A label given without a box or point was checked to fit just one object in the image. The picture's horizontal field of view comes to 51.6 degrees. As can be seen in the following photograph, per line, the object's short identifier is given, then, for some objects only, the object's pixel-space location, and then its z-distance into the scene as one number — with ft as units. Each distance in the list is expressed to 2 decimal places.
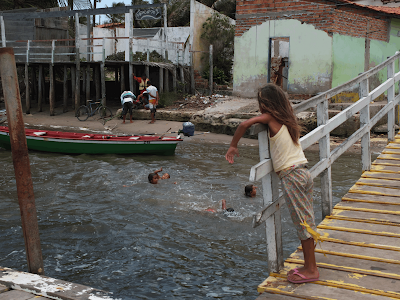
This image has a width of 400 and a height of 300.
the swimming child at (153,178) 30.78
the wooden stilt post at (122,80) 63.72
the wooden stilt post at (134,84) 67.34
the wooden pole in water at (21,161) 14.57
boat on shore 40.24
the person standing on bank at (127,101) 54.60
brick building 49.67
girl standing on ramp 10.18
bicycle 60.90
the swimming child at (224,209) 24.81
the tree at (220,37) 70.90
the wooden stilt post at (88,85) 65.70
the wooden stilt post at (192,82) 69.31
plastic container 37.42
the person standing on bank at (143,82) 58.23
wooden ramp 9.67
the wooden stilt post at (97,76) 67.77
